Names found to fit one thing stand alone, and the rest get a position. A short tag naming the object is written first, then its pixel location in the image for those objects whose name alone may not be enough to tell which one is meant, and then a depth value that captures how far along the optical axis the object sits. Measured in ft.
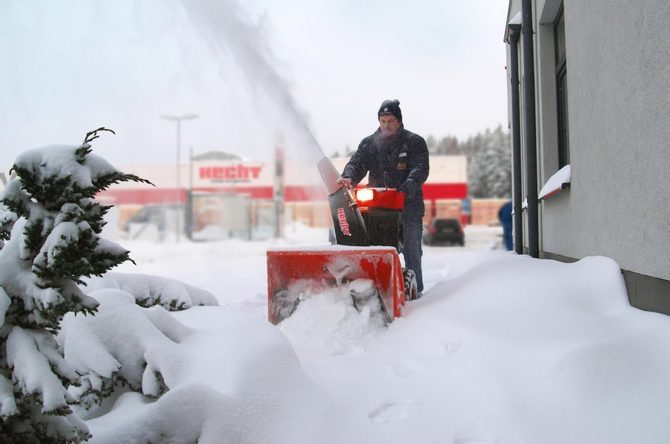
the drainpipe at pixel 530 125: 21.35
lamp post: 78.93
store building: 85.05
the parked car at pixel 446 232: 73.61
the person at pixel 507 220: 39.58
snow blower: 12.00
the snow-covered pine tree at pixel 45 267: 4.25
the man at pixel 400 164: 15.17
